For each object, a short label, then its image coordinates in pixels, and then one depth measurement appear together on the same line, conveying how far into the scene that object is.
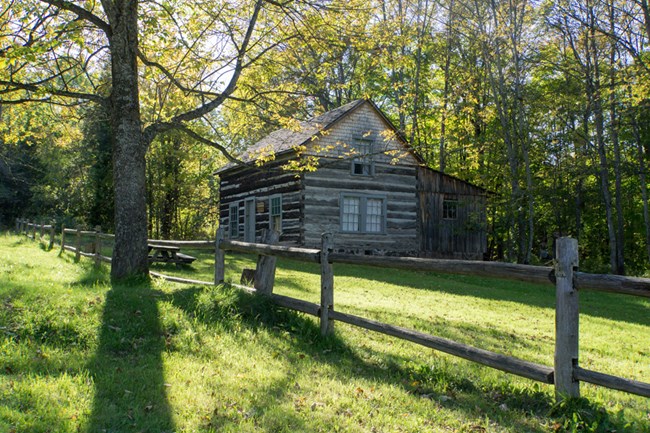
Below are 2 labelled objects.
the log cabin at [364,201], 24.14
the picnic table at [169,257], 16.64
